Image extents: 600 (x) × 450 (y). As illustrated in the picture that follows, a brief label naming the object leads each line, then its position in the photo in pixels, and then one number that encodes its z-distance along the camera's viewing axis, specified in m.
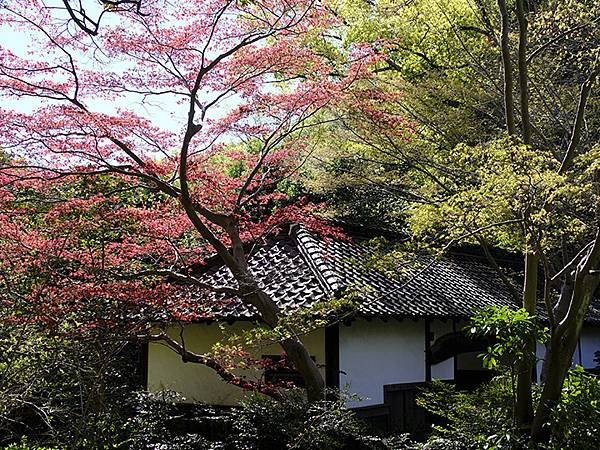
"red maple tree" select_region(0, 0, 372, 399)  7.39
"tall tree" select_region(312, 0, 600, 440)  6.67
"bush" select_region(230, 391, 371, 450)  7.55
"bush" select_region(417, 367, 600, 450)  6.56
